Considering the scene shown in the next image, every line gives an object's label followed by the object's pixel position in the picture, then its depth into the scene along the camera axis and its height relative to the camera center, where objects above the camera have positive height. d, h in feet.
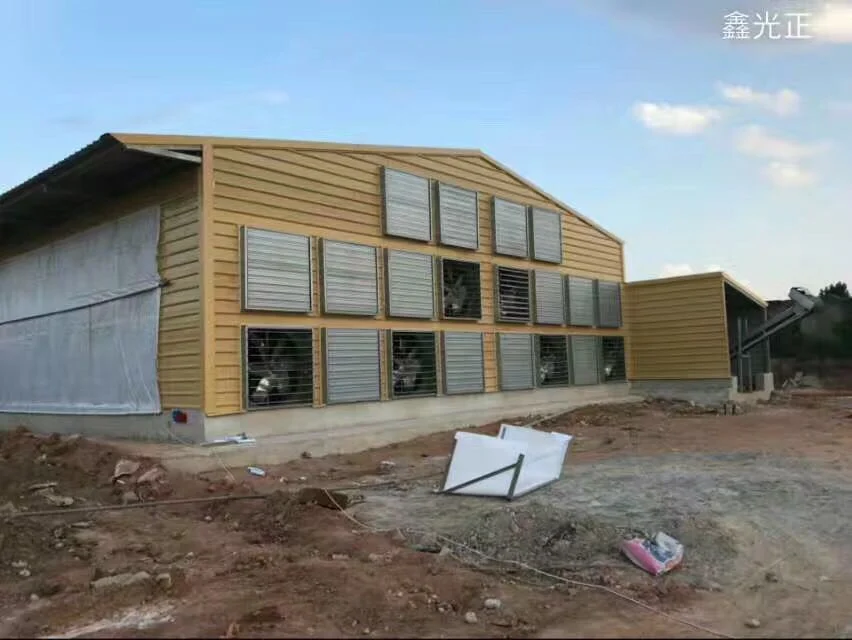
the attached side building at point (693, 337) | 61.62 +1.98
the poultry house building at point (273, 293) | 36.22 +4.61
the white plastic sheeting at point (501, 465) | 25.58 -3.68
